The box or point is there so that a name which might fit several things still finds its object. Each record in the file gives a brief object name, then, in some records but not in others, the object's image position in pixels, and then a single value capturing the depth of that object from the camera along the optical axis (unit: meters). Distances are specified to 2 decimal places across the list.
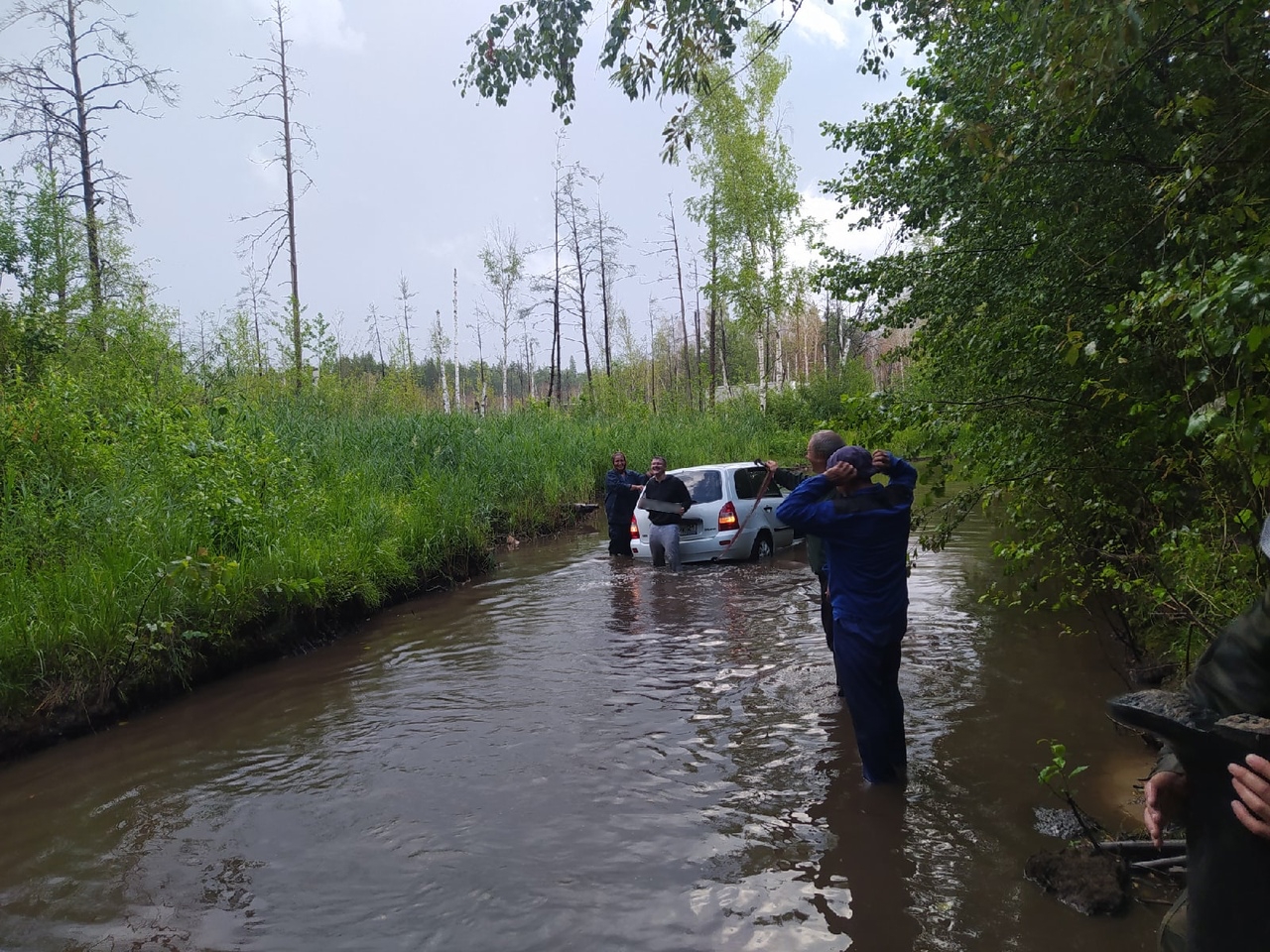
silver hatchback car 12.71
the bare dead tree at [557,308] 36.09
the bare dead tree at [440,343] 47.23
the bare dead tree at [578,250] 35.91
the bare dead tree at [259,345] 24.22
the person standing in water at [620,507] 14.06
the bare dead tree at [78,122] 18.23
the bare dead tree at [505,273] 39.31
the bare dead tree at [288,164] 23.84
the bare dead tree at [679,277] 40.26
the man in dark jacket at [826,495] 5.52
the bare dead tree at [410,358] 33.87
